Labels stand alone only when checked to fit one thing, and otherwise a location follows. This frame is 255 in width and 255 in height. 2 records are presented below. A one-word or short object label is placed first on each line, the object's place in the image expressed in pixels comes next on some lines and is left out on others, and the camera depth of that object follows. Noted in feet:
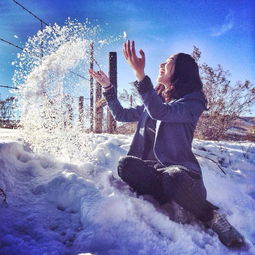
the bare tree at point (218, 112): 24.56
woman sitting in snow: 6.89
